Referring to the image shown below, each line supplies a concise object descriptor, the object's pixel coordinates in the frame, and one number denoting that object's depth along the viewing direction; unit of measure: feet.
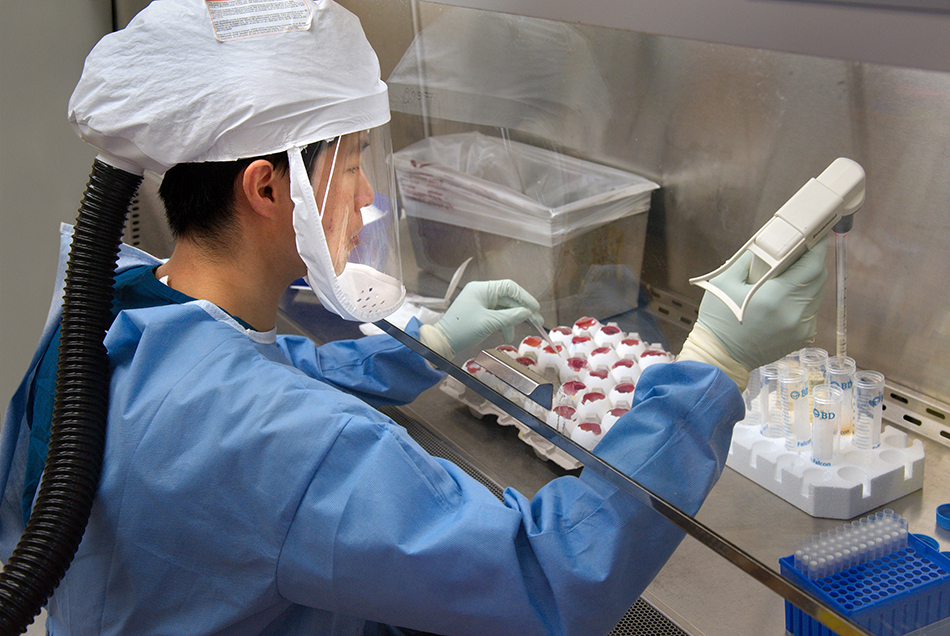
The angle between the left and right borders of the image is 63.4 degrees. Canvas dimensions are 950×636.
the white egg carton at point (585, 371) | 3.61
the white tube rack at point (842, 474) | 2.92
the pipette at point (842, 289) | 3.26
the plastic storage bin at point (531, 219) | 4.27
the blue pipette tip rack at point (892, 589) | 2.44
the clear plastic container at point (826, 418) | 3.23
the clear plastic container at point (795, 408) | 3.32
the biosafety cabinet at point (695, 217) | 2.73
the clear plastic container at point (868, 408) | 3.22
